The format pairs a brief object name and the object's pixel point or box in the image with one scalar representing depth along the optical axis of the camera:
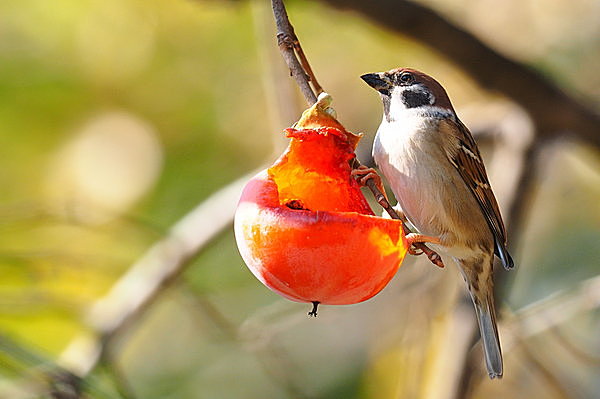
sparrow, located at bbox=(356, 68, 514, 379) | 6.62
